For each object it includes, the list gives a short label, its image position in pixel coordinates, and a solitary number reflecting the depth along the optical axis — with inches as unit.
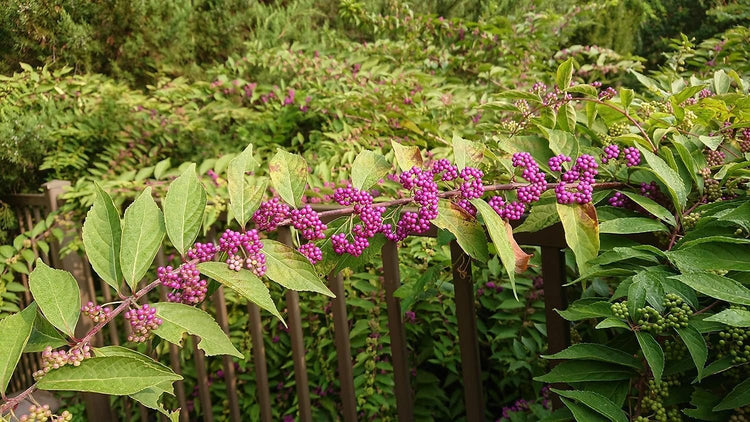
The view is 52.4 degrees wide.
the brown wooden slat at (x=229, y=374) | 32.1
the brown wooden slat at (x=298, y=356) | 27.6
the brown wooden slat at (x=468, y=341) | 20.8
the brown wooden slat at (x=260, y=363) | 30.2
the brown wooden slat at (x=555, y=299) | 18.1
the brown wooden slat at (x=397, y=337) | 24.1
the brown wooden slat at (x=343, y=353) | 26.2
